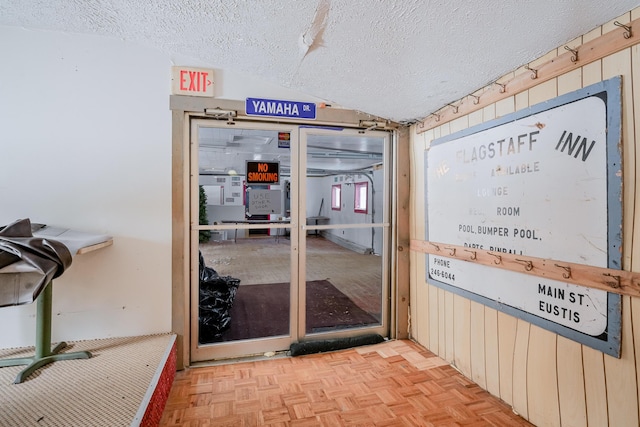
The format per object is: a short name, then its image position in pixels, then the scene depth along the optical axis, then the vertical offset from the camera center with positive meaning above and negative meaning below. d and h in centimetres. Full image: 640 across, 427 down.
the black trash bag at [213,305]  307 -94
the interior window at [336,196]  1038 +57
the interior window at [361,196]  853 +48
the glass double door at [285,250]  291 -81
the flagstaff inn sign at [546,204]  152 +6
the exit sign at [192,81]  256 +109
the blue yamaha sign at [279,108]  271 +93
